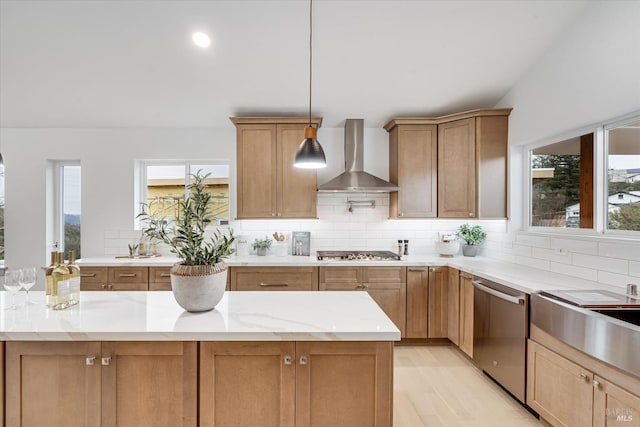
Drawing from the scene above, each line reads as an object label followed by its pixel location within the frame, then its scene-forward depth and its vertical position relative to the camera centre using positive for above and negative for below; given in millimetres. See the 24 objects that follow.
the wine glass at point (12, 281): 1668 -350
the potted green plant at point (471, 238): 3822 -268
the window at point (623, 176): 2297 +290
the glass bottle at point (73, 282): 1678 -364
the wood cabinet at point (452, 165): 3494 +554
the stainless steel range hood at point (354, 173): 3635 +482
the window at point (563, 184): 2684 +287
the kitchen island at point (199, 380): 1420 -725
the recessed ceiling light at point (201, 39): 2795 +1500
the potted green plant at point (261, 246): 3906 -384
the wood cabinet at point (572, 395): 1647 -1019
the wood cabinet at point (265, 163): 3715 +579
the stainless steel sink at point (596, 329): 1555 -610
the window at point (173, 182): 4121 +393
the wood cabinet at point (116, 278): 3457 -684
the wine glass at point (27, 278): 1694 -343
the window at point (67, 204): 4066 +107
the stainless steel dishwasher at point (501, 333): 2369 -933
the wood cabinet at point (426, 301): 3490 -918
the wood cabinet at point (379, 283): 3465 -726
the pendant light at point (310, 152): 2086 +400
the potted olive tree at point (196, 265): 1546 -251
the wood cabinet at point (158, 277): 3457 -673
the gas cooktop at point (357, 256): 3583 -473
